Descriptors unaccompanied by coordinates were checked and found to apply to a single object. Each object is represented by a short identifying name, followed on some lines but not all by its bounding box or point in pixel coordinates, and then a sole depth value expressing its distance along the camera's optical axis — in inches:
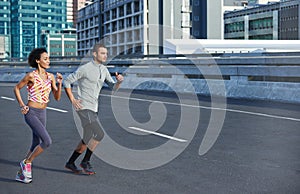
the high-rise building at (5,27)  7091.5
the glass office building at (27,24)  7283.5
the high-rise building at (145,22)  3614.7
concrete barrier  613.3
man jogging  239.1
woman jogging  239.8
